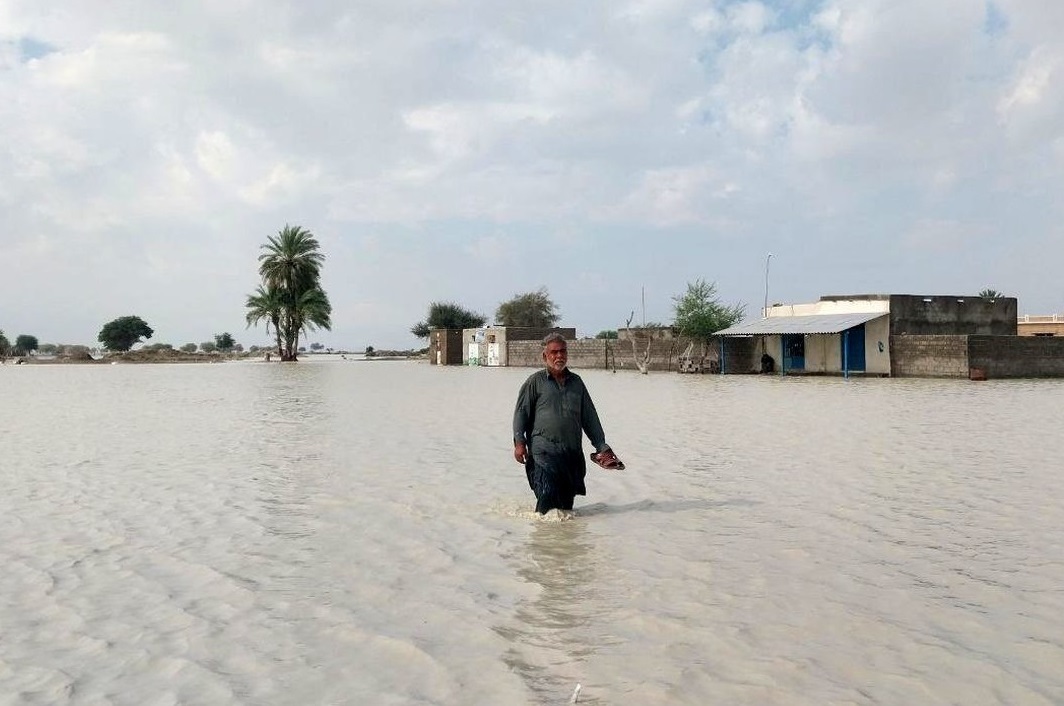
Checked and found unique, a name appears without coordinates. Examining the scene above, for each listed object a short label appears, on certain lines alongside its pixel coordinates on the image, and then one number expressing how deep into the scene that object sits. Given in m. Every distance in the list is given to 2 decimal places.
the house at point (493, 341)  55.62
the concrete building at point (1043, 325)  50.16
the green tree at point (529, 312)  79.81
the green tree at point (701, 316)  38.00
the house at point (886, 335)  28.59
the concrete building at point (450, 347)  62.41
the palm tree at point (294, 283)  65.94
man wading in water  6.55
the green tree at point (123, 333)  103.19
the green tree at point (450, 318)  87.12
